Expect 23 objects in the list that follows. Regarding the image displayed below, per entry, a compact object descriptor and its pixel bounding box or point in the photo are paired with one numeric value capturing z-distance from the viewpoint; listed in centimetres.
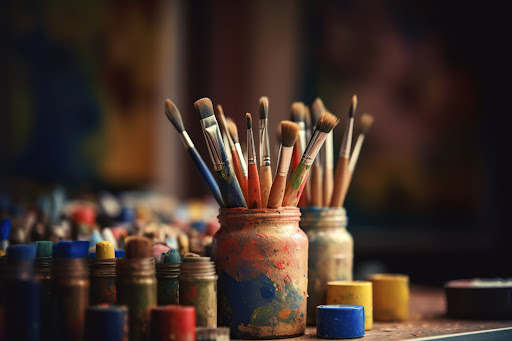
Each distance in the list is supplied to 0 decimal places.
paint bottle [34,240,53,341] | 89
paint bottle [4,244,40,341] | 87
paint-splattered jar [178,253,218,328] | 93
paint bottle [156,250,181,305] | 95
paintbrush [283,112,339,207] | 98
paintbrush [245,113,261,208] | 99
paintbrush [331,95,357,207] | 108
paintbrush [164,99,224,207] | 100
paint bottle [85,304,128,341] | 87
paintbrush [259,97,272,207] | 100
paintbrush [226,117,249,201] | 102
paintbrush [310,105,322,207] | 107
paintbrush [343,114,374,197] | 110
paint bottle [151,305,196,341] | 89
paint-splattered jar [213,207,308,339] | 96
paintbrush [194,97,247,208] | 98
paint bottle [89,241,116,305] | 93
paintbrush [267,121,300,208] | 98
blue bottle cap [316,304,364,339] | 97
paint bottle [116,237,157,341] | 90
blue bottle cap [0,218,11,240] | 103
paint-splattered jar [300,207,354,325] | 105
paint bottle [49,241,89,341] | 89
